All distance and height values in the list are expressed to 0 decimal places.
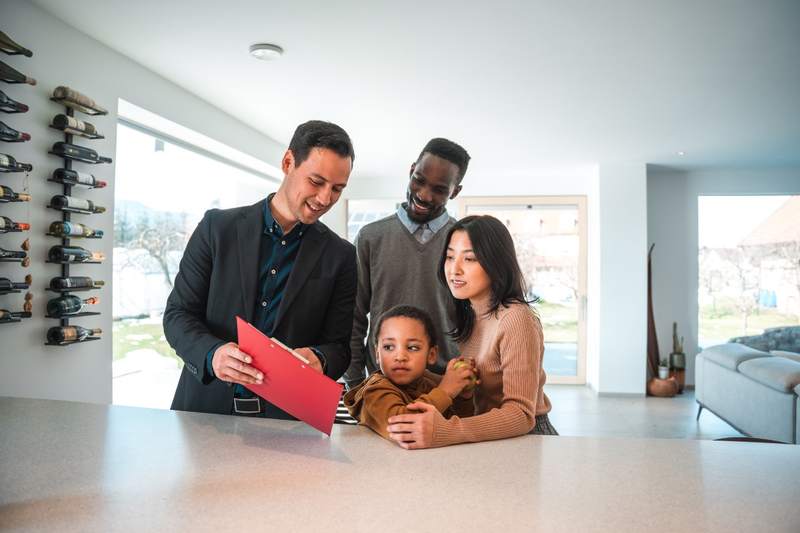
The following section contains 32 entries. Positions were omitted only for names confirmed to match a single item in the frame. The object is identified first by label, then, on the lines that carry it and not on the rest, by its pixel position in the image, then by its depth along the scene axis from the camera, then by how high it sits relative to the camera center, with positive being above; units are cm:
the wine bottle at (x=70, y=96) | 316 +95
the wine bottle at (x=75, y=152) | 316 +66
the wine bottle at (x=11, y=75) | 272 +91
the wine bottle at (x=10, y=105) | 275 +79
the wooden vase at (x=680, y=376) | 734 -109
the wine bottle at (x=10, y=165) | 277 +52
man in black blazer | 158 +2
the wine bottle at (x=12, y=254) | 282 +11
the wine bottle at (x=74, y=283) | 316 -3
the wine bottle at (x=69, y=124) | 315 +80
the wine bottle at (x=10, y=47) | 271 +104
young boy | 138 -24
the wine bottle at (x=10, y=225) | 279 +24
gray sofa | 404 -78
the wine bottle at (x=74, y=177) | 315 +53
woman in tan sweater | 129 -13
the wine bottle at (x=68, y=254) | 318 +12
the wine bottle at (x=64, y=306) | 316 -15
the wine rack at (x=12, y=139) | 275 +63
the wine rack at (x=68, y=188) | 318 +48
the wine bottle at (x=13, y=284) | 283 -4
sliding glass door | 795 +31
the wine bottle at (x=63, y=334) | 316 -30
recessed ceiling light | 351 +133
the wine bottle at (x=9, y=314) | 285 -18
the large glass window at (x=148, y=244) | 440 +27
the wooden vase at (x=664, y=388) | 700 -118
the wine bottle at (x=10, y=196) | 279 +38
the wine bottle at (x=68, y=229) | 316 +25
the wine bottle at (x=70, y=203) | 317 +40
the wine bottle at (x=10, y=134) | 273 +65
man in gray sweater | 217 +11
